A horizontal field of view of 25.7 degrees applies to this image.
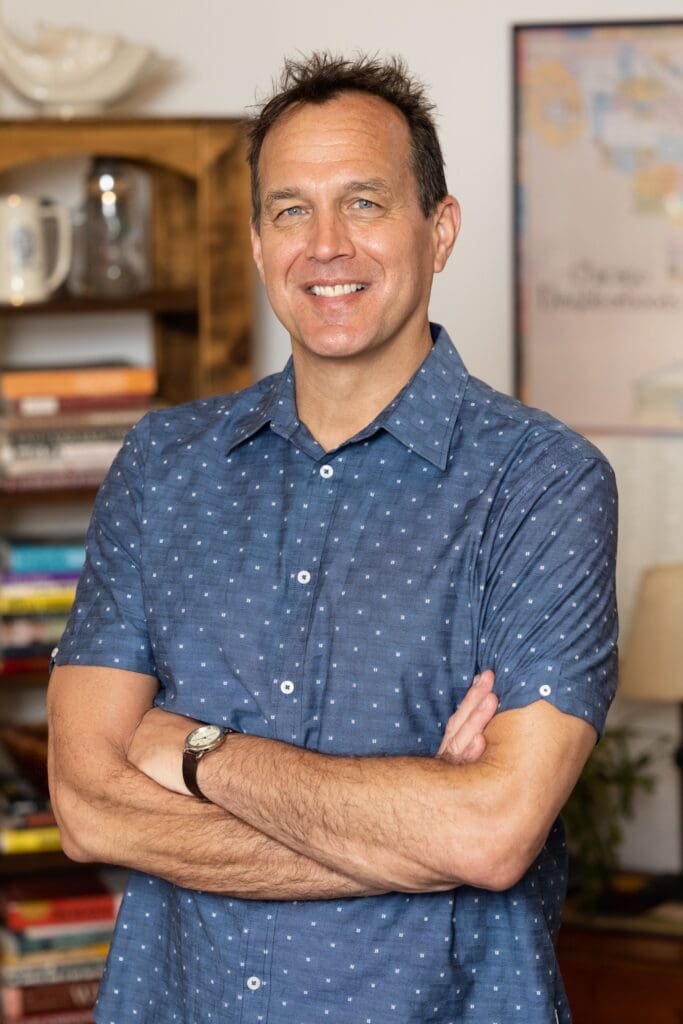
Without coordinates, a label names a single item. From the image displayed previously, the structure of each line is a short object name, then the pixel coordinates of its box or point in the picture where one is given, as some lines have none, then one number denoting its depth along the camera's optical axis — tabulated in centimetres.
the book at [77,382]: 277
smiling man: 146
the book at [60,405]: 277
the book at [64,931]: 279
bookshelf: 269
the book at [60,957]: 279
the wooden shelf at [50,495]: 276
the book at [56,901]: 279
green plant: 292
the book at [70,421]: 276
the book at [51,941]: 279
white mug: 272
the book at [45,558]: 281
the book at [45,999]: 277
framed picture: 297
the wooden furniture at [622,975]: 275
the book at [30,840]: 275
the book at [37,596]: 277
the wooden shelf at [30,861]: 273
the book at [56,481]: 276
